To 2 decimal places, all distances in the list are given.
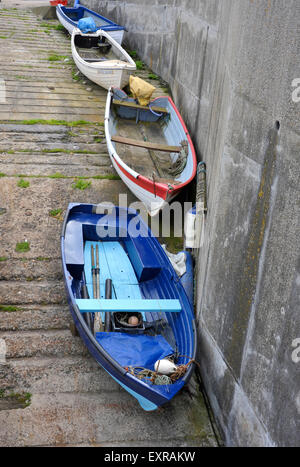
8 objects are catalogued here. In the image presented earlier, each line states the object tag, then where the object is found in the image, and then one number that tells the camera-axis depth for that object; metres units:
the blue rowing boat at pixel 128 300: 5.80
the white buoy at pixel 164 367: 5.82
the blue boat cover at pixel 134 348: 6.07
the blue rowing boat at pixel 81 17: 16.23
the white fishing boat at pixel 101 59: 12.93
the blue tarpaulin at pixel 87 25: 16.14
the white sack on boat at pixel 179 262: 7.68
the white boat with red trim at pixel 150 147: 8.80
